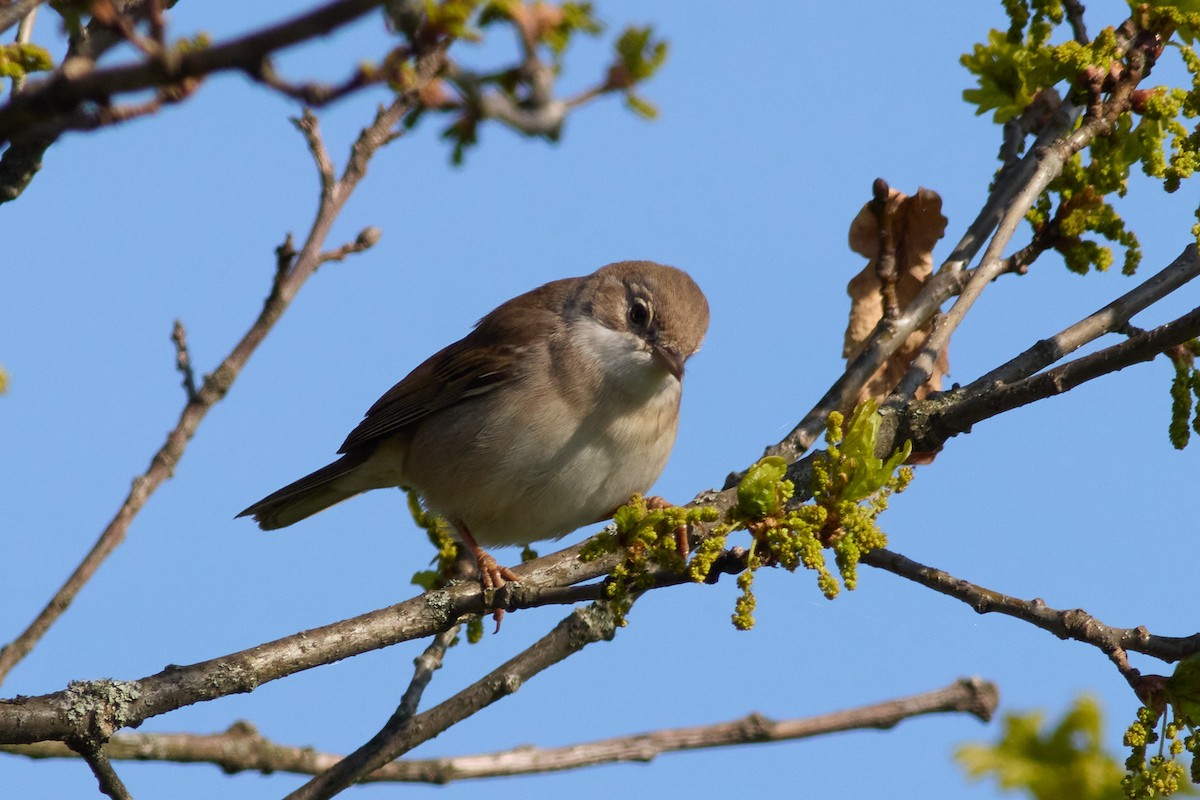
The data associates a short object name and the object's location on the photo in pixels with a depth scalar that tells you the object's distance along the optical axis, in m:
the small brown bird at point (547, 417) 11.16
